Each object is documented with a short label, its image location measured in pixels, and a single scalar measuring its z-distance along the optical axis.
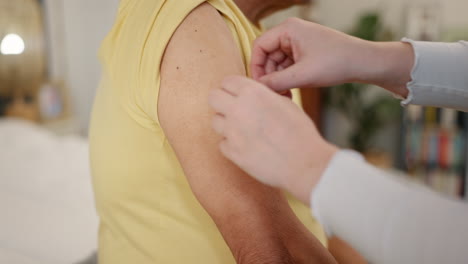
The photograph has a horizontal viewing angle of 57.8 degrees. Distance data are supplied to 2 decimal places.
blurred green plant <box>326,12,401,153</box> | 3.39
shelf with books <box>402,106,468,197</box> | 3.27
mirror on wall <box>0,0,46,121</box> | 2.94
